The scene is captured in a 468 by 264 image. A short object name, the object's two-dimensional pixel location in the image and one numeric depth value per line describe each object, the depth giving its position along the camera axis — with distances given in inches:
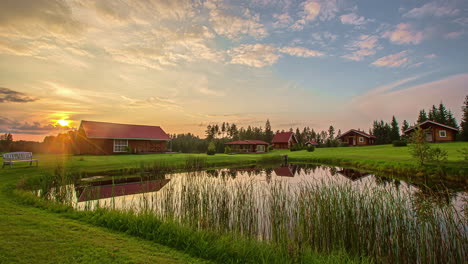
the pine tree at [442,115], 1833.3
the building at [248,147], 1596.9
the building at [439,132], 1179.1
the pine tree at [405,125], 2239.1
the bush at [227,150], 1422.2
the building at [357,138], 1664.6
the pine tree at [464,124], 1314.0
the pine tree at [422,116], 2076.8
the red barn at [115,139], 964.6
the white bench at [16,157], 489.1
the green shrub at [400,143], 1165.7
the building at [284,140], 1927.9
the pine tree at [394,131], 1890.6
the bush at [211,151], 1166.5
